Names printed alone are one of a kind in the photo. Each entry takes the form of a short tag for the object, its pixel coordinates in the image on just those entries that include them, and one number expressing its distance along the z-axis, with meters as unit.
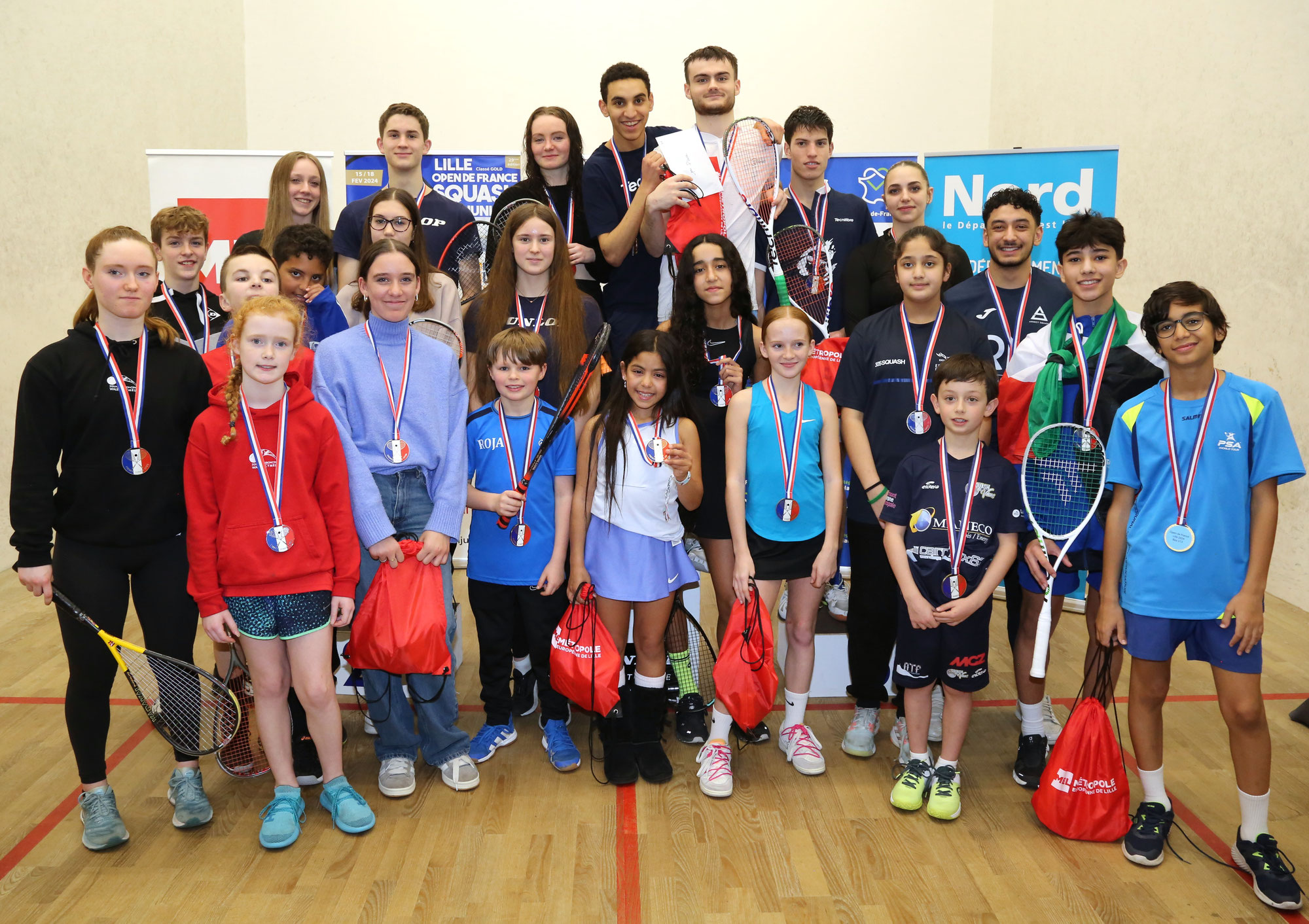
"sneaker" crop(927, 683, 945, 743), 3.49
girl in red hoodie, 2.65
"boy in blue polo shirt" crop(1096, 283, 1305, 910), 2.55
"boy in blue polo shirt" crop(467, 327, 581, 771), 3.18
